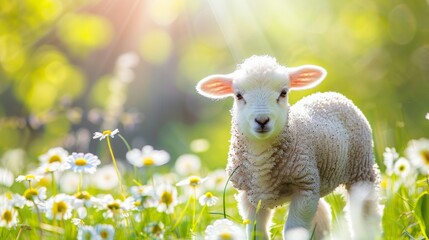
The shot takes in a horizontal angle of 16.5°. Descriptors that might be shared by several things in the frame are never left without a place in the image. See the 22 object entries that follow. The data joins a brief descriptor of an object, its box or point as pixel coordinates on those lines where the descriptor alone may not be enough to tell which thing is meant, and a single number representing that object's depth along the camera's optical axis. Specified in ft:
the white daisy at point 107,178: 28.94
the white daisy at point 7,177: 26.79
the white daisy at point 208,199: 20.68
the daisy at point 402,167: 24.58
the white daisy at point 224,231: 16.71
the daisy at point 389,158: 24.41
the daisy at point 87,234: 17.07
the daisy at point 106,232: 17.50
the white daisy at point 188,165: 33.22
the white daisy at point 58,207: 19.61
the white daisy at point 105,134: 20.02
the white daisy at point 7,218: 20.17
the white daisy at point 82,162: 19.48
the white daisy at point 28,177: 20.04
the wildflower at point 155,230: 18.58
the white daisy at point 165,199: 20.58
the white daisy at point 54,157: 22.35
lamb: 20.75
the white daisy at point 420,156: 21.75
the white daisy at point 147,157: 21.65
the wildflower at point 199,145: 40.12
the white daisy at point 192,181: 20.71
